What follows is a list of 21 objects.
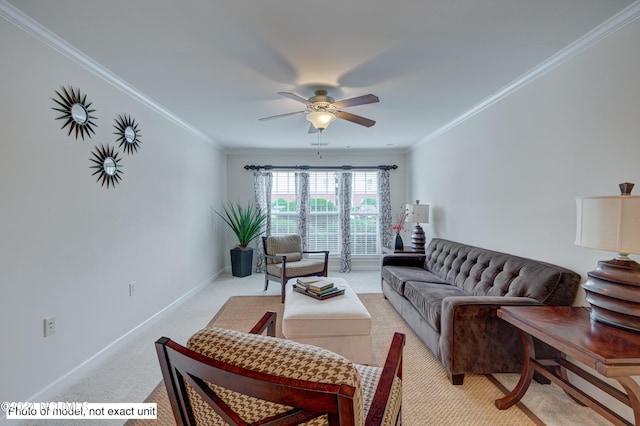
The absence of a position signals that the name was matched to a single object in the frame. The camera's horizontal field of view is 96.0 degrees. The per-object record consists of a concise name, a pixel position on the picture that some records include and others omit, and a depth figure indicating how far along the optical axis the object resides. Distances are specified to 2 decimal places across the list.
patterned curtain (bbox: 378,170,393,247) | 5.76
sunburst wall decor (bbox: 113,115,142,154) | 2.67
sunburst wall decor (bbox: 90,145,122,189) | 2.40
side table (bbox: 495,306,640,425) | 1.22
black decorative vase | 4.49
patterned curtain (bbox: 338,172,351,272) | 5.73
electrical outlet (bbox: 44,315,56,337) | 1.93
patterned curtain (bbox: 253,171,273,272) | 5.65
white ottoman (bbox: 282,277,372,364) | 2.32
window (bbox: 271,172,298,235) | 5.82
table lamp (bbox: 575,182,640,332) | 1.35
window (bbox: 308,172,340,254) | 5.91
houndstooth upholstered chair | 0.67
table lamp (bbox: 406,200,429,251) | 4.40
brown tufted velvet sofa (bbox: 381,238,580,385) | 2.05
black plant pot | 5.20
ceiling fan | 2.61
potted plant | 5.21
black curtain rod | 5.64
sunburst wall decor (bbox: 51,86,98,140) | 2.08
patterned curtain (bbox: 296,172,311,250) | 5.70
